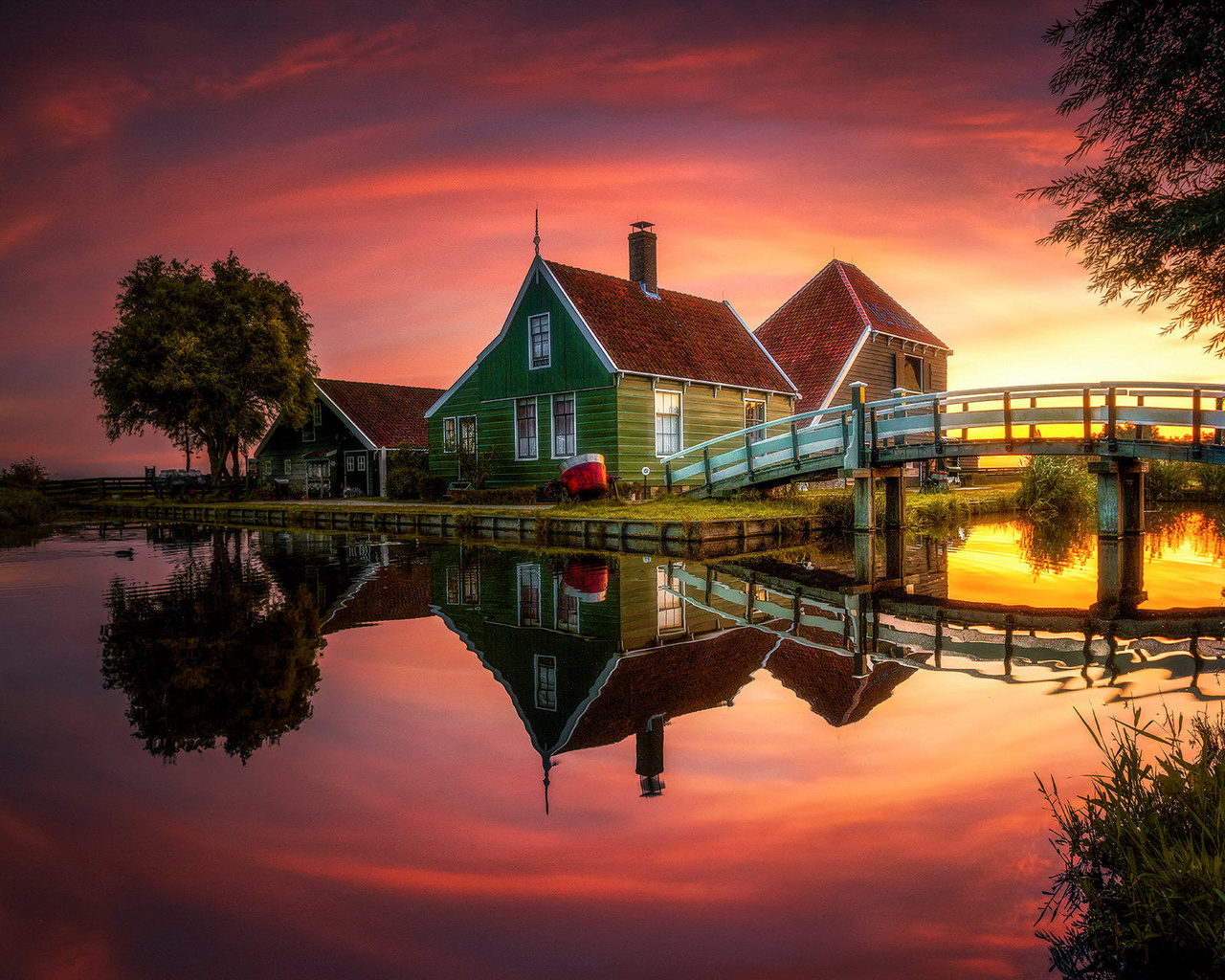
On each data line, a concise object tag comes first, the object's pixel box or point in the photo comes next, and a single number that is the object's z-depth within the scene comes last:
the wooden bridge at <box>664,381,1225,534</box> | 14.70
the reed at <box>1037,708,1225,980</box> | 2.61
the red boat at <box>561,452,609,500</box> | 21.58
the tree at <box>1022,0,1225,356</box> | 10.89
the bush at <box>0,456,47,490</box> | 47.63
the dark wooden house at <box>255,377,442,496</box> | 37.91
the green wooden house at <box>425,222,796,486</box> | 23.11
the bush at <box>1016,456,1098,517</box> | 26.58
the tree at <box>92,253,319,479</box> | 38.38
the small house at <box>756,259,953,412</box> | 29.47
